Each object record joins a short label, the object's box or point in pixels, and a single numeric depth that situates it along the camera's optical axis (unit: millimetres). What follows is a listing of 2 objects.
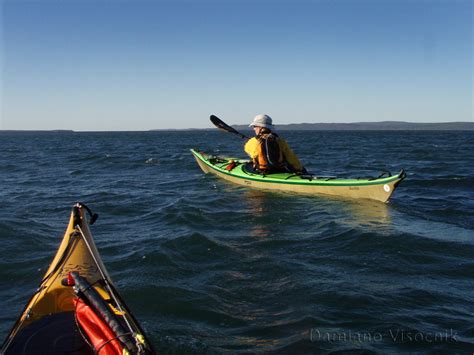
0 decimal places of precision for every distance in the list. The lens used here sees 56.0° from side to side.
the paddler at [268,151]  11906
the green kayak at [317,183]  10414
